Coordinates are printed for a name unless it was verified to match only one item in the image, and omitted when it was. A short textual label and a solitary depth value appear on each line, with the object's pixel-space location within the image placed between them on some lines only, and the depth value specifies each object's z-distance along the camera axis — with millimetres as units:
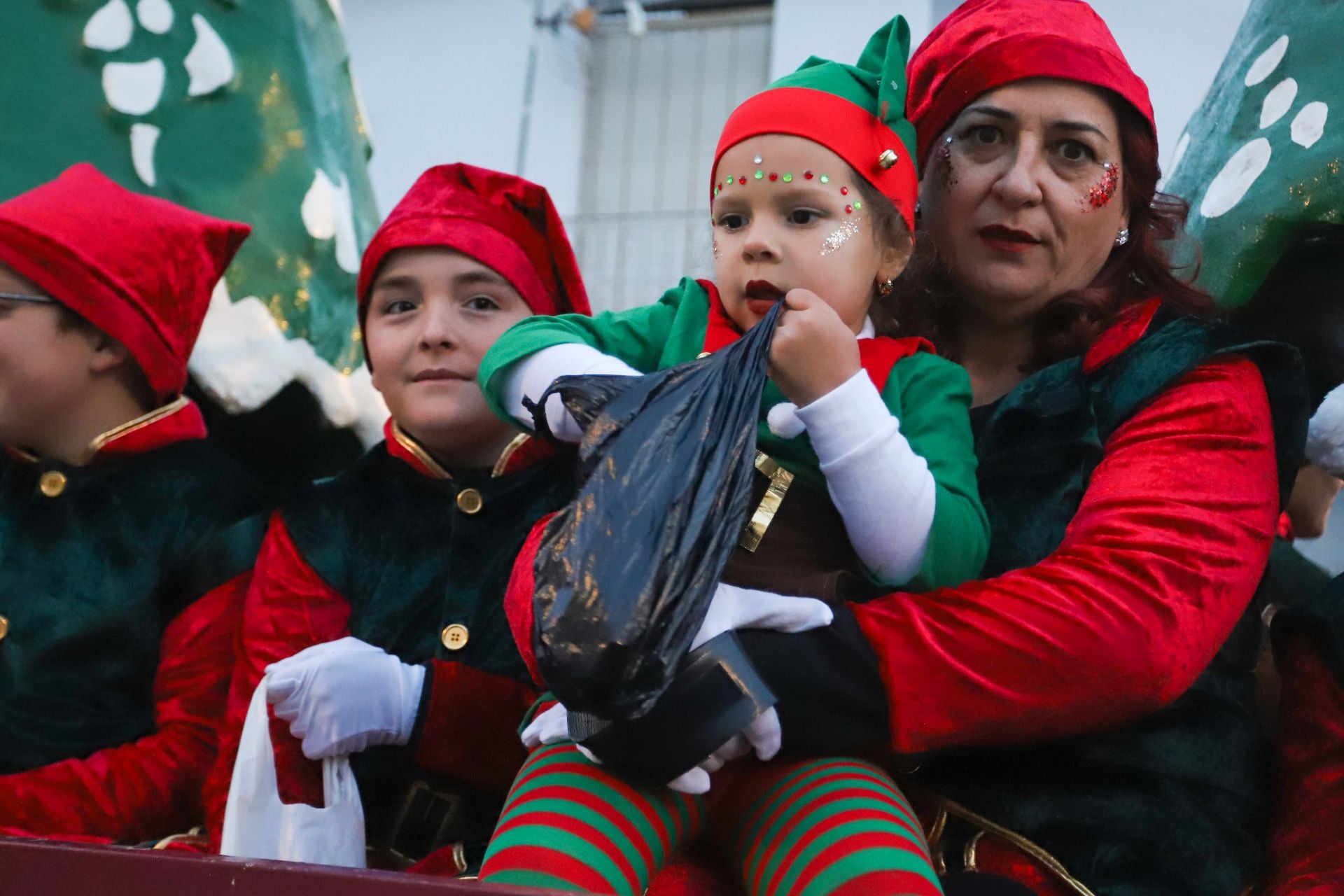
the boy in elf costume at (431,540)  1536
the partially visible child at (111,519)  1744
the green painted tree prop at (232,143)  2102
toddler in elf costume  1086
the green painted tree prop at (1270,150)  1584
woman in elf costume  1145
